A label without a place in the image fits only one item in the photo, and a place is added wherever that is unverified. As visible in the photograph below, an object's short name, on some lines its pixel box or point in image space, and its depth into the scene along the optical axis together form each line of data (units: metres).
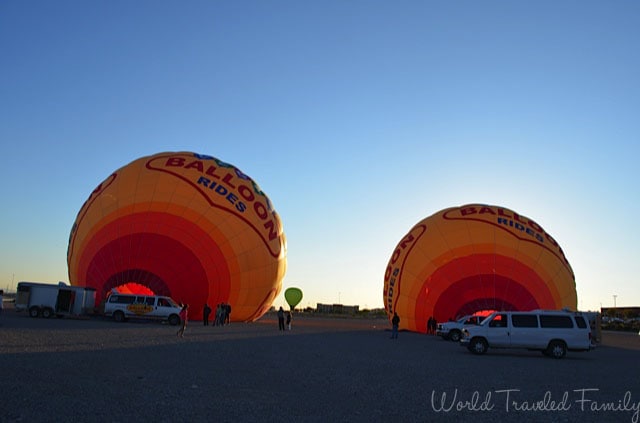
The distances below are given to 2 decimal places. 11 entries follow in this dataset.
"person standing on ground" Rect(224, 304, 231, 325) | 25.08
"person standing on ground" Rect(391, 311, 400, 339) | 23.22
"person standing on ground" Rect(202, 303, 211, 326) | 24.54
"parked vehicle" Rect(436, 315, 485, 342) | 22.78
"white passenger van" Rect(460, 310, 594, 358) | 17.23
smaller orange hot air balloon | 23.48
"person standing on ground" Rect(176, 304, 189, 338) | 17.89
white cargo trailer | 25.52
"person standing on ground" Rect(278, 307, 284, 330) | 25.67
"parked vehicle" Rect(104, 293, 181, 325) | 24.64
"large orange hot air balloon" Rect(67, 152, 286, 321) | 24.42
